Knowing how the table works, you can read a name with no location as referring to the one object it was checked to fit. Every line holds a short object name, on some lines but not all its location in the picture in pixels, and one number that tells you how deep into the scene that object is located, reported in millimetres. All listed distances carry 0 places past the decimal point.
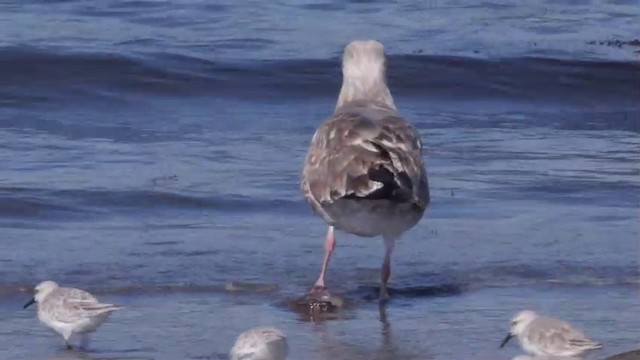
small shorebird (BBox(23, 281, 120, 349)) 17016
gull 18594
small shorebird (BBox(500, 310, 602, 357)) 16250
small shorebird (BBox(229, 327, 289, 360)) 15445
